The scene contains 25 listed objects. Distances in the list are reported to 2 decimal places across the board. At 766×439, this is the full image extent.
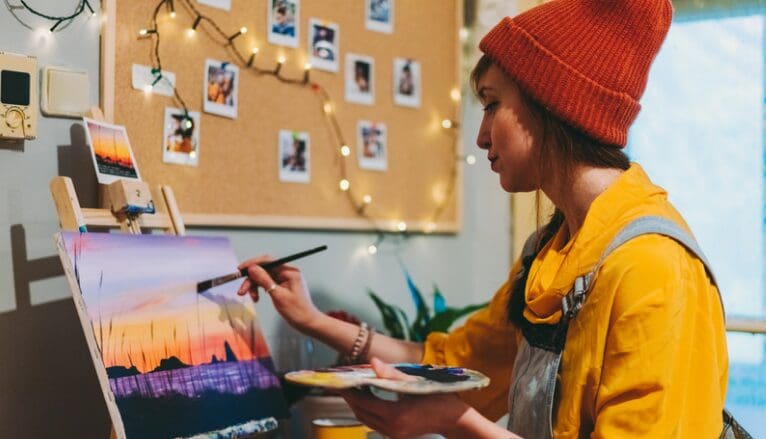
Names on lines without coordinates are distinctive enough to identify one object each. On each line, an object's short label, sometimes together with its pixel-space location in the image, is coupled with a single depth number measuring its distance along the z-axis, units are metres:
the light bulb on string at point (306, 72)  1.92
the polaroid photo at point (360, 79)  2.03
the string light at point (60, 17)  1.43
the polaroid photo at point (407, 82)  2.16
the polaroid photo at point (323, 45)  1.94
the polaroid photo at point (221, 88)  1.72
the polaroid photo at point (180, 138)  1.65
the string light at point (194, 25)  1.69
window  1.99
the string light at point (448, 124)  2.30
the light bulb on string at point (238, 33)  1.76
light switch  1.44
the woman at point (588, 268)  1.09
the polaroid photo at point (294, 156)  1.87
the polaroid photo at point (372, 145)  2.06
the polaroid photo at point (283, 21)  1.85
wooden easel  1.29
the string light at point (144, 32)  1.60
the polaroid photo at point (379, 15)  2.09
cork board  1.61
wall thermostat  1.36
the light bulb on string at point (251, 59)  1.80
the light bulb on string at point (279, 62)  1.86
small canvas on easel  1.38
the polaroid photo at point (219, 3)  1.71
